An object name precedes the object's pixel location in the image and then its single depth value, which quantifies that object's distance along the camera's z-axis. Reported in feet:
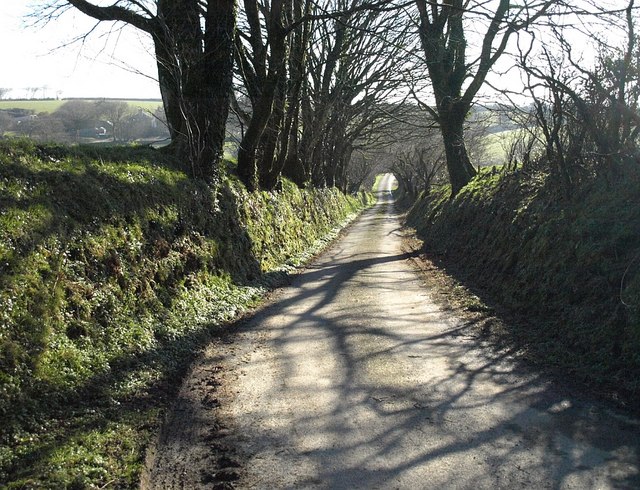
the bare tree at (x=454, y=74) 57.21
